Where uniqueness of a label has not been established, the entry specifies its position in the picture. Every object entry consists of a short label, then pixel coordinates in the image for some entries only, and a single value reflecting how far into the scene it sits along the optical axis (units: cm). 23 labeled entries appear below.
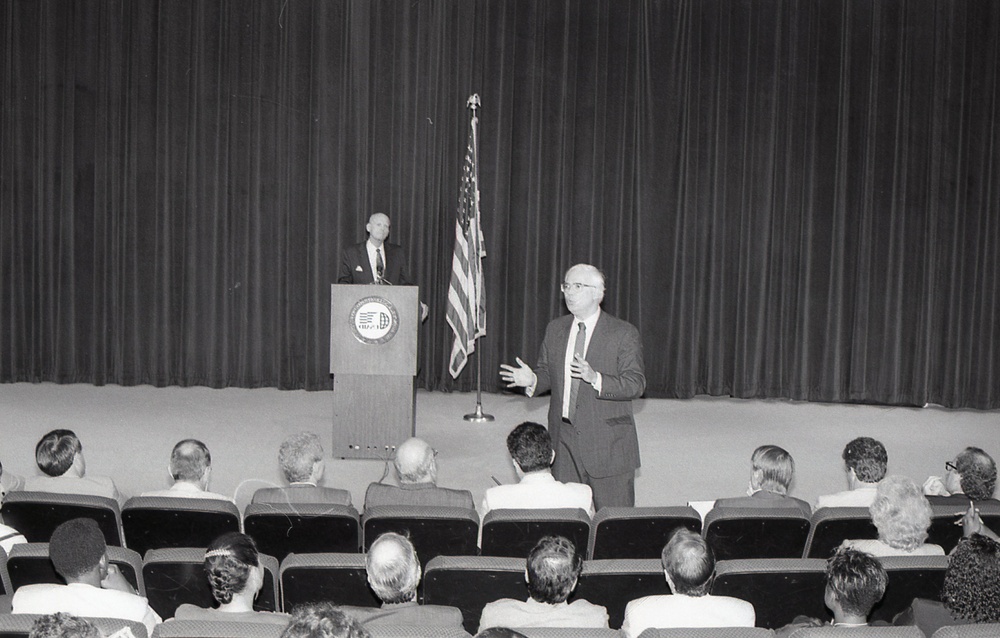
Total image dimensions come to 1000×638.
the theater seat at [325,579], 339
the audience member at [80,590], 296
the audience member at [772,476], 434
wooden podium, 678
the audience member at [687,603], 303
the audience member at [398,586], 296
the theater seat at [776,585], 343
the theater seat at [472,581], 336
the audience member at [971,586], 294
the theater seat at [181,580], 343
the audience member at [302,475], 415
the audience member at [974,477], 432
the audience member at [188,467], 432
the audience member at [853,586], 294
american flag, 892
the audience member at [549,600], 299
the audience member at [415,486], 425
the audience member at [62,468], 442
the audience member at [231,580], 298
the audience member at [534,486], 432
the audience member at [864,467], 448
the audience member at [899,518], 367
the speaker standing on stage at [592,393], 501
